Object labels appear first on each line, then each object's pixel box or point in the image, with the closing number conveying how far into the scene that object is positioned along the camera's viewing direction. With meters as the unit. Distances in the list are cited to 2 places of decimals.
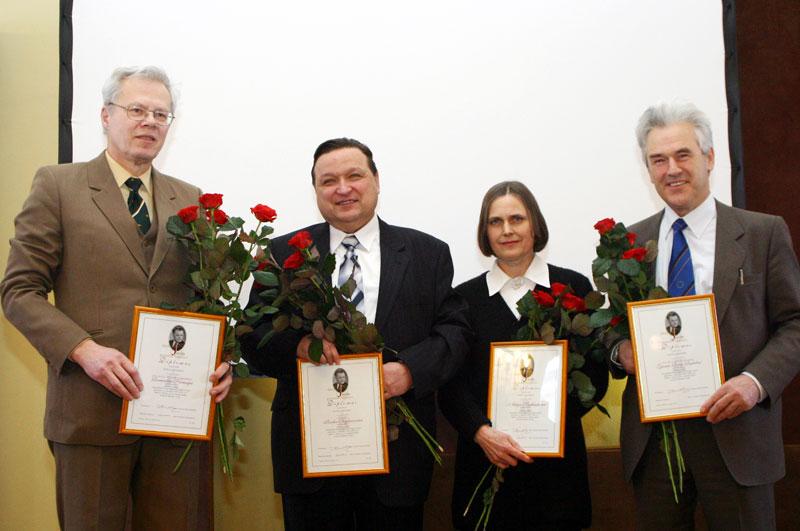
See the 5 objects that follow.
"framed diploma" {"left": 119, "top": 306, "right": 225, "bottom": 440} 2.20
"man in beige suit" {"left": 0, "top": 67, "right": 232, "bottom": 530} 2.18
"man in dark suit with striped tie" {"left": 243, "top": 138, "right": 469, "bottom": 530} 2.41
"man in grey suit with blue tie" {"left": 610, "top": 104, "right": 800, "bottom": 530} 2.25
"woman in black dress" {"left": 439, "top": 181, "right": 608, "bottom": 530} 2.50
